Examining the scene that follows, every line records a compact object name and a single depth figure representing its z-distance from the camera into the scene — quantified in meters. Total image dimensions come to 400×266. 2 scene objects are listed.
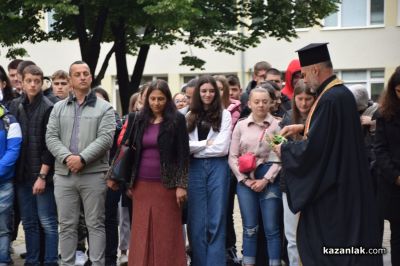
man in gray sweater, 7.87
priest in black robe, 5.56
